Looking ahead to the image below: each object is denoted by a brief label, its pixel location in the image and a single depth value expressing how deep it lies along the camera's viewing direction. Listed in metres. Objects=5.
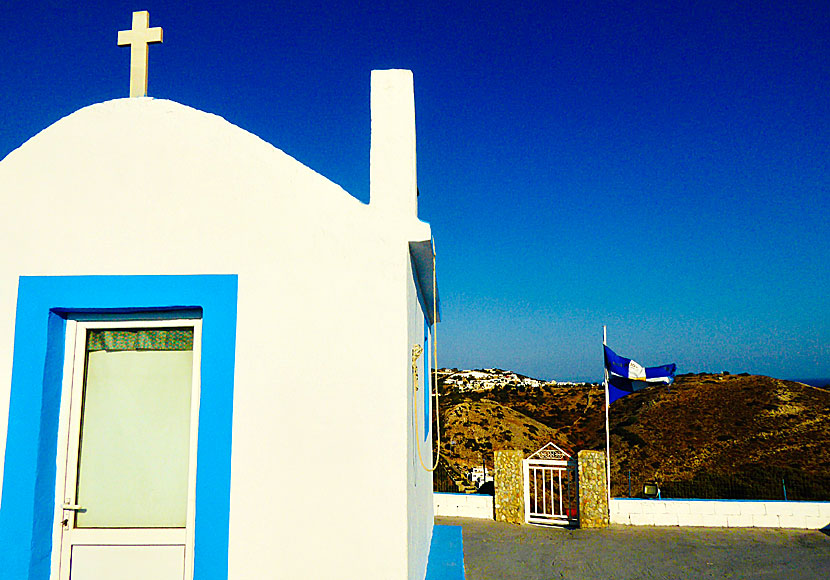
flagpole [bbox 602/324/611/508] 10.30
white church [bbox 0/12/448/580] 3.35
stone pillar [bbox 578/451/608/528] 10.46
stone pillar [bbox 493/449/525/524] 10.74
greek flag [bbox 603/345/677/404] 11.42
